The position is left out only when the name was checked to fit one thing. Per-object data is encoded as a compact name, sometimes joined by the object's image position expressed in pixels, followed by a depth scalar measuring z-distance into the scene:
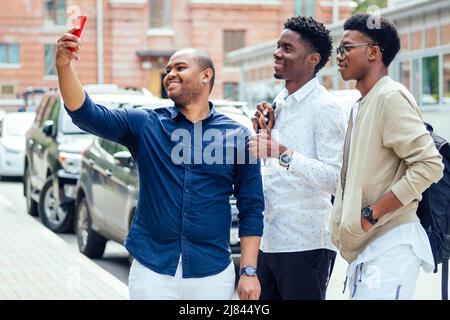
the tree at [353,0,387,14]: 63.22
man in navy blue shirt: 4.10
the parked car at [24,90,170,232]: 13.11
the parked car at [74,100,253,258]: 9.72
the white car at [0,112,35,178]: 22.64
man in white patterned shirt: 4.80
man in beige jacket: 4.00
